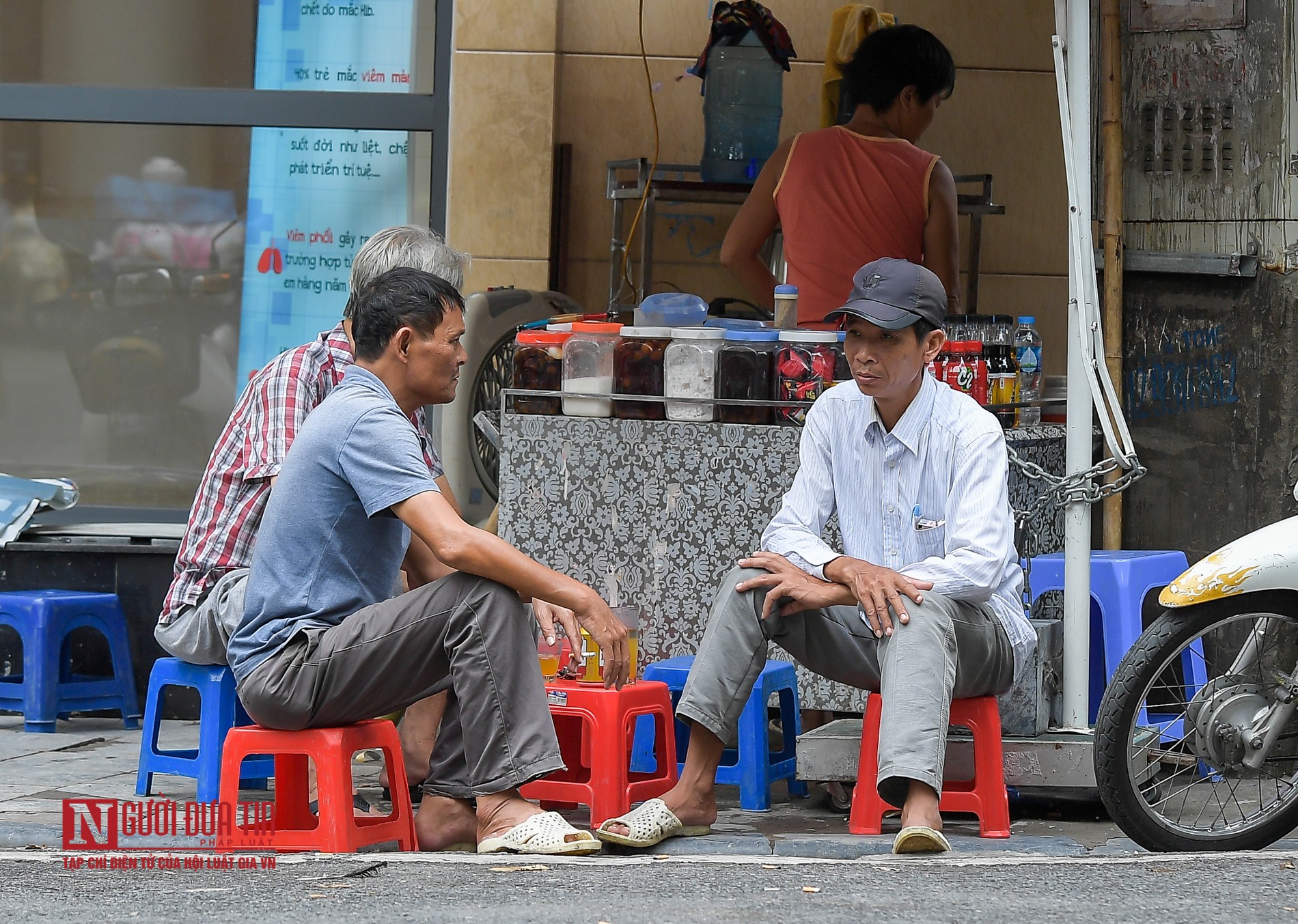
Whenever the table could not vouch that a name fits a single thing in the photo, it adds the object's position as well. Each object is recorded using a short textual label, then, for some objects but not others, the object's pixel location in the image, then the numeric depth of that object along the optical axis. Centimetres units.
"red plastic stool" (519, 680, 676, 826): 805
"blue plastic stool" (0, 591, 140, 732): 1071
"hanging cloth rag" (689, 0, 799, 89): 1250
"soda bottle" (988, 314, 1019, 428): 992
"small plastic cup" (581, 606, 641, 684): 841
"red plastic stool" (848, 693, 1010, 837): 784
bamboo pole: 1094
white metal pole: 834
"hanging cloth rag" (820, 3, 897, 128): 1249
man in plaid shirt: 841
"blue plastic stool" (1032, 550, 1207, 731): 935
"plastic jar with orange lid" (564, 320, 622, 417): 966
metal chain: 828
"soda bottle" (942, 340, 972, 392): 949
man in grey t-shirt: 721
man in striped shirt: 750
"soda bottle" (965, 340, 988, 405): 962
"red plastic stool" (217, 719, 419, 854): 732
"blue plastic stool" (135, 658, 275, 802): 835
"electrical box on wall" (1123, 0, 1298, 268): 1088
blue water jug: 1287
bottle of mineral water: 1020
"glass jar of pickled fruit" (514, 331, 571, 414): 981
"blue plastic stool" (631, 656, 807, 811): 874
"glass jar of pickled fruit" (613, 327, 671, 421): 959
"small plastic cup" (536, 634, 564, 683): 866
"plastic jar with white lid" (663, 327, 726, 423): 944
